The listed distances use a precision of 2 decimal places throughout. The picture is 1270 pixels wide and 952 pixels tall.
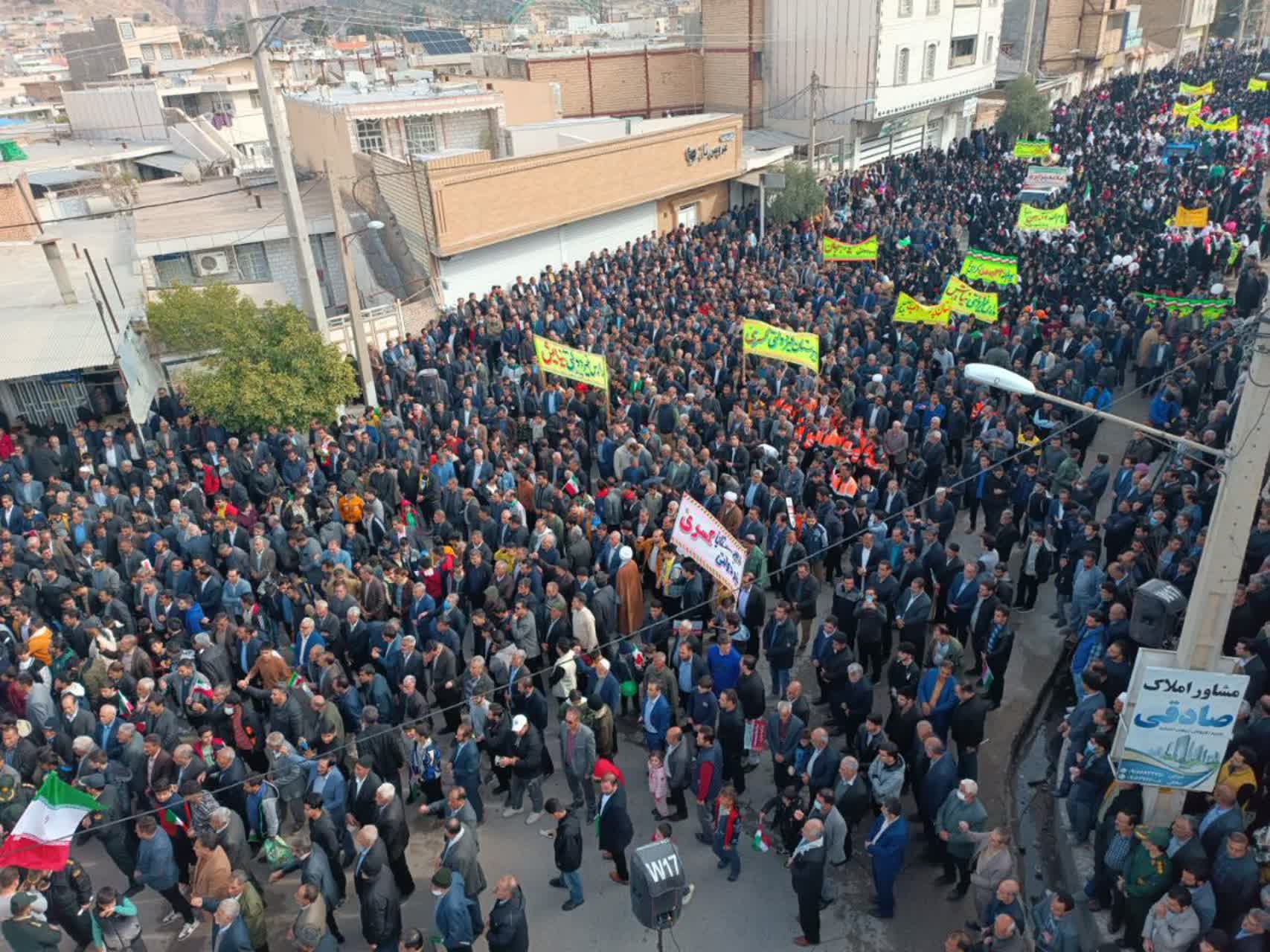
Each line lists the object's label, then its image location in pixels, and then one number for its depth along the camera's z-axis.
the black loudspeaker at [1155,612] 8.71
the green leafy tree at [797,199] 26.69
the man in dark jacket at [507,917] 6.59
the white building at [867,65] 34.19
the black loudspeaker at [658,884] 6.46
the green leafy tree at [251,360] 14.51
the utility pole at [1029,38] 45.38
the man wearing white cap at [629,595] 10.48
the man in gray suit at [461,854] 6.89
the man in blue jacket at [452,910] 6.82
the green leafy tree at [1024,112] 36.62
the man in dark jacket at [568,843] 7.41
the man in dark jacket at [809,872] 6.97
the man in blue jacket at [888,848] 7.26
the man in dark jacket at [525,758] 8.29
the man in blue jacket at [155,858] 7.44
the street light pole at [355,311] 15.98
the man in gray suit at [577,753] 8.09
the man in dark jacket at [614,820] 7.59
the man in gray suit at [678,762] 7.93
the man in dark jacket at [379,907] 6.91
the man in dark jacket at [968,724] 8.16
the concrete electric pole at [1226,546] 6.22
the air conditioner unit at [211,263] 22.86
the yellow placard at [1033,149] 26.75
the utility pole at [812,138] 27.32
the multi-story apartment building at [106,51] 65.88
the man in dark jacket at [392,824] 7.36
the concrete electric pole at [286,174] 14.31
